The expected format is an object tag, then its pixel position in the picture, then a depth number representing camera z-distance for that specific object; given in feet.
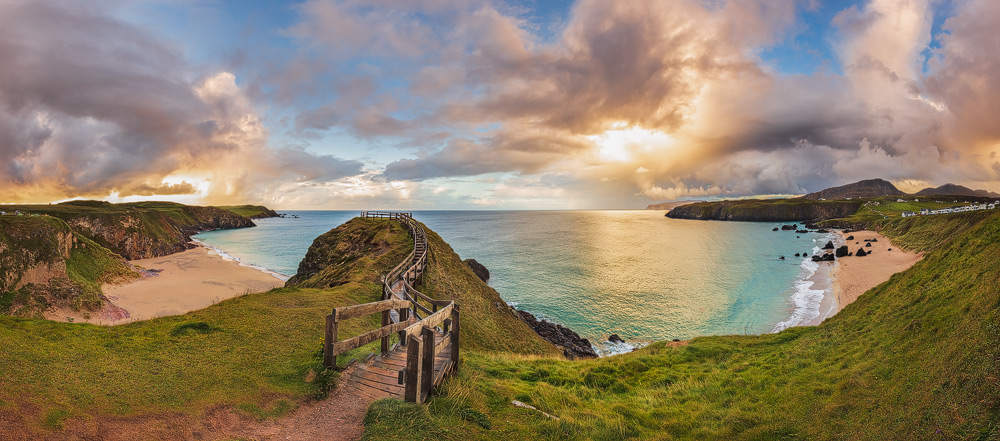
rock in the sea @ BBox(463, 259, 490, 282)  169.07
